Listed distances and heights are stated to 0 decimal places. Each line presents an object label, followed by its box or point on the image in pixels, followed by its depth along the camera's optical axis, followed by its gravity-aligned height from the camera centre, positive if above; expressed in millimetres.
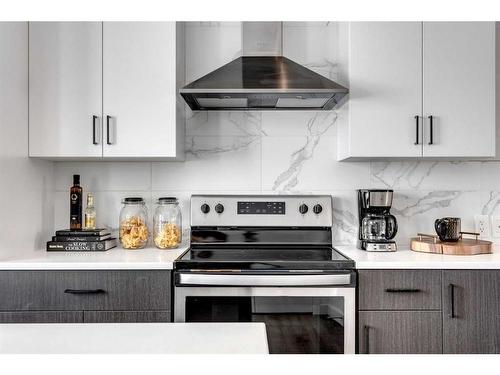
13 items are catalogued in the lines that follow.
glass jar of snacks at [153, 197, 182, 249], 2432 -180
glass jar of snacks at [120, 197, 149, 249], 2430 -184
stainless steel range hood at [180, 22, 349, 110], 2166 +517
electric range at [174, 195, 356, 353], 1994 -470
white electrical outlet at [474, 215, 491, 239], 2621 -207
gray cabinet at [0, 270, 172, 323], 1993 -459
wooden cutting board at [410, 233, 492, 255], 2205 -278
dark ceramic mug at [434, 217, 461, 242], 2314 -197
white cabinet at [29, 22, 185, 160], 2281 +500
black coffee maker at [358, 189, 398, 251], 2406 -167
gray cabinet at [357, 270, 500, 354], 2014 -524
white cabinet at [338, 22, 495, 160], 2271 +506
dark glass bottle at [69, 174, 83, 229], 2500 -84
